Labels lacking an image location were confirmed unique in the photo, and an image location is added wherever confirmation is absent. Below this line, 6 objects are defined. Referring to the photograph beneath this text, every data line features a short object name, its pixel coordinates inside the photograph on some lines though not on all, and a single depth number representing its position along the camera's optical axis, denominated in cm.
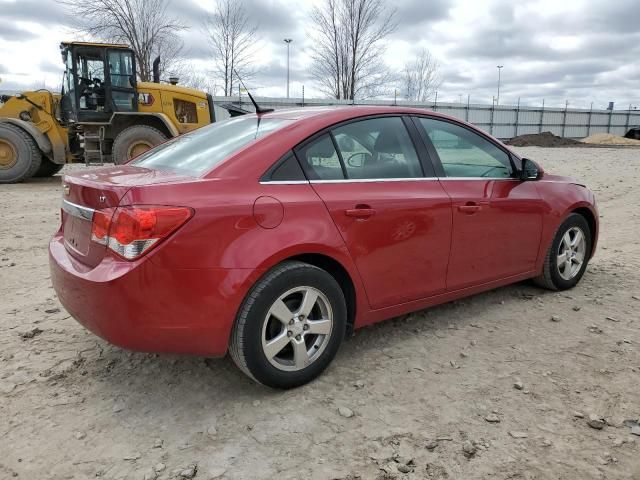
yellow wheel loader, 1168
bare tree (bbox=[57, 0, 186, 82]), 2531
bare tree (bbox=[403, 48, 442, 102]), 4139
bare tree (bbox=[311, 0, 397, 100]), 3014
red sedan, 244
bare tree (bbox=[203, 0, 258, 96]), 2961
